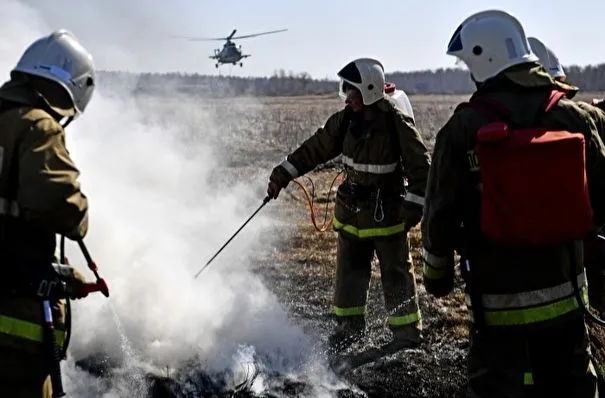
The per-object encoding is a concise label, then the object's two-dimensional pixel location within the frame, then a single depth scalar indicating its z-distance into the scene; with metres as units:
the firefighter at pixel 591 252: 4.79
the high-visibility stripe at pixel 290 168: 6.23
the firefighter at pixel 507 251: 3.37
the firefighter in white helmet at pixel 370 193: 5.74
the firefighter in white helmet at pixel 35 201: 3.08
